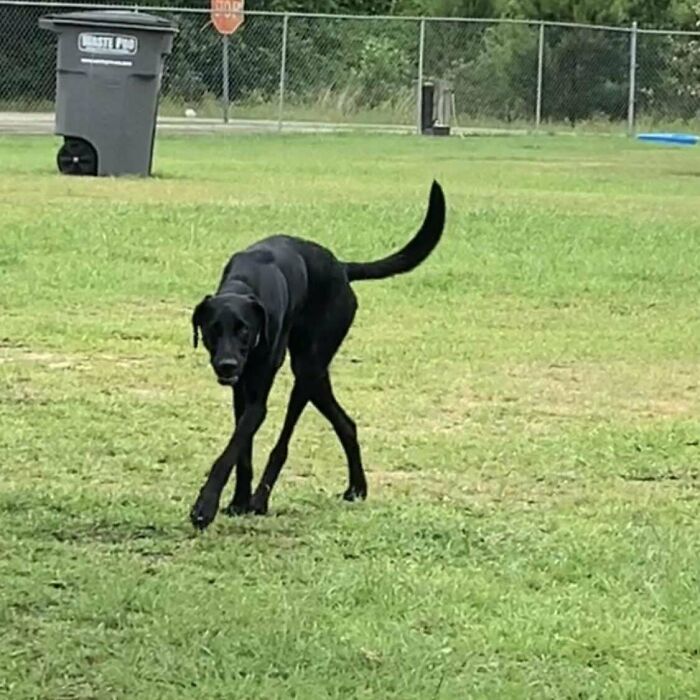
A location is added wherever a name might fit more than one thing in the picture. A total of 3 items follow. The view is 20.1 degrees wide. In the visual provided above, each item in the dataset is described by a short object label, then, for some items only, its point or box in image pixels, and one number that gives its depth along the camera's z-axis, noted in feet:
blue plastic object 99.30
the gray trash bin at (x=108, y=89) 63.57
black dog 18.51
